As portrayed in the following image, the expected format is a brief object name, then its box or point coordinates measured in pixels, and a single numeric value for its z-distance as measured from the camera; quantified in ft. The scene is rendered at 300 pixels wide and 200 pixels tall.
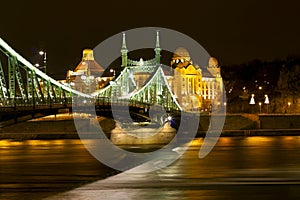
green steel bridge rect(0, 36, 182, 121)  150.92
